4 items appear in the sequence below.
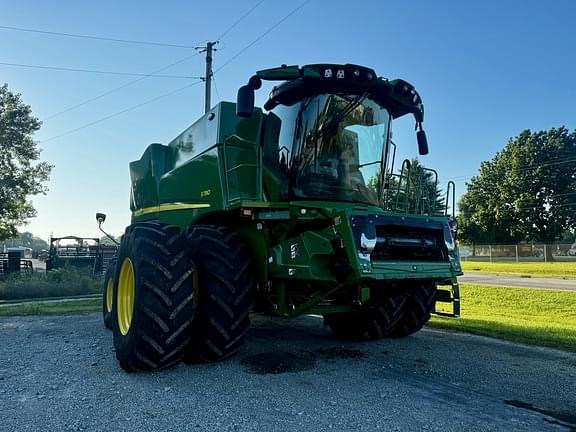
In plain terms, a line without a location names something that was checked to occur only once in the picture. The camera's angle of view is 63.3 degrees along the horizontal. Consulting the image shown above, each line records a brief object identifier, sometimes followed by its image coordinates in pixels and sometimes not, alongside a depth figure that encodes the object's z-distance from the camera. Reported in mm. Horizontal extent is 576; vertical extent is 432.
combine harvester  4727
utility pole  17531
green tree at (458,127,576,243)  50812
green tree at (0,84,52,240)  29831
